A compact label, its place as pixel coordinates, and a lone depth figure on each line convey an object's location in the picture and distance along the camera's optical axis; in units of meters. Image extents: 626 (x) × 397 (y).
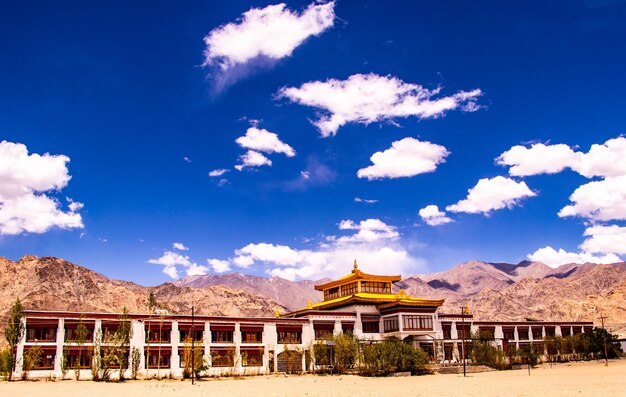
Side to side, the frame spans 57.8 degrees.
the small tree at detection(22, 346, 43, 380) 57.31
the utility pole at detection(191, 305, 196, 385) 56.62
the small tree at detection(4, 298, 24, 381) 57.16
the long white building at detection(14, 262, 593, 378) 60.59
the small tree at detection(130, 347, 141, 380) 61.20
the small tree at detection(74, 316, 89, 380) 59.20
